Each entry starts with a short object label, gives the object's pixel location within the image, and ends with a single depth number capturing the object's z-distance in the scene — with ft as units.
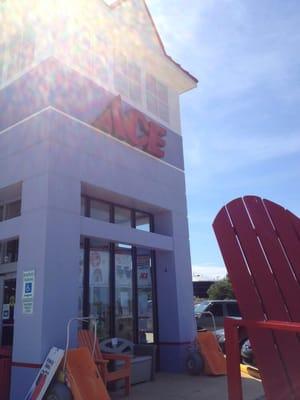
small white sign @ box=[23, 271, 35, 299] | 23.82
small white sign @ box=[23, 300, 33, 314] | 23.61
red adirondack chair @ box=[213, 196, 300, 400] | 11.71
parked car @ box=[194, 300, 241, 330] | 48.80
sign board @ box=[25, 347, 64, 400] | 21.09
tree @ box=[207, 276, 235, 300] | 150.71
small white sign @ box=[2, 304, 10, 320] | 28.40
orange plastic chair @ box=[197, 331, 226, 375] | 30.22
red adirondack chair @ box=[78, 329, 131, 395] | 24.50
